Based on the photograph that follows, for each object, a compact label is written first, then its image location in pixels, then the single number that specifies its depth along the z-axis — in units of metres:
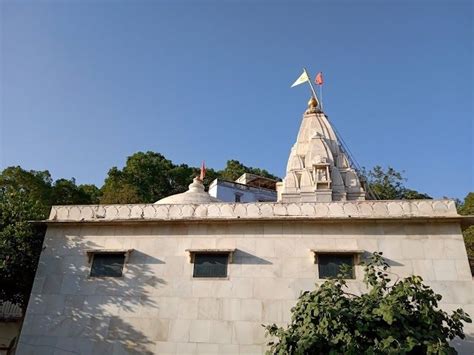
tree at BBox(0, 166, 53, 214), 24.90
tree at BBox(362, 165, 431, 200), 37.66
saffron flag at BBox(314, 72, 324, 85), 30.70
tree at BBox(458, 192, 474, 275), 20.72
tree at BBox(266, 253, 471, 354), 7.04
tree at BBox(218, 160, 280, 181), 49.61
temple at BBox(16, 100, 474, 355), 10.05
